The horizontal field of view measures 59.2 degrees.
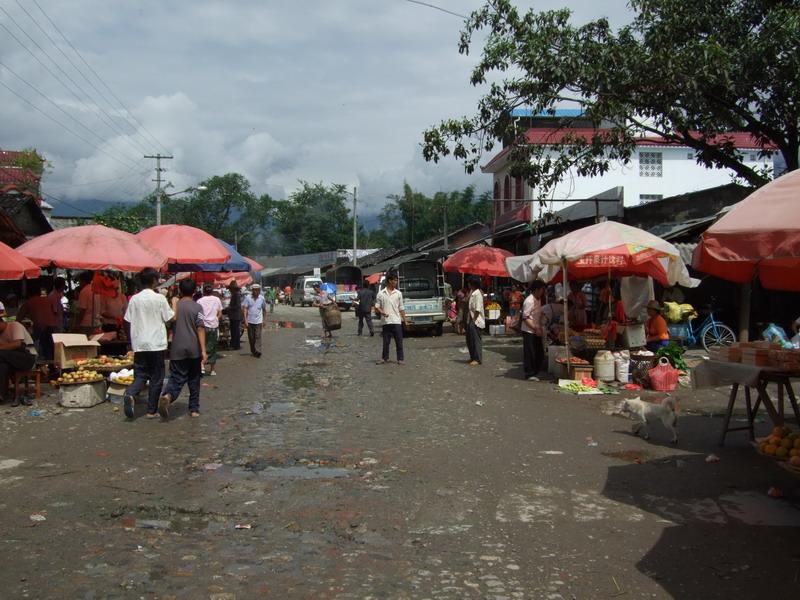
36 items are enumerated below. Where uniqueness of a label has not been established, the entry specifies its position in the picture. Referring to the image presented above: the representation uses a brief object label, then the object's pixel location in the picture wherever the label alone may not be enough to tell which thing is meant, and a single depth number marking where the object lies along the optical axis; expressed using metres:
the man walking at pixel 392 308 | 15.09
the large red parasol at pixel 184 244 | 14.15
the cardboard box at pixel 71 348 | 10.88
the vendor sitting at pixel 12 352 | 9.92
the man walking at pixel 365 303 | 24.11
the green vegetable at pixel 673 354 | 12.23
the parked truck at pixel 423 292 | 24.62
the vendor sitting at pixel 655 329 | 12.48
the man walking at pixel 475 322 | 14.88
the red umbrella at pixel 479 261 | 23.41
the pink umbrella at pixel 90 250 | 11.38
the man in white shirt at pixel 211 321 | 13.59
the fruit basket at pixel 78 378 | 10.02
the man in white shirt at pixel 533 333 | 13.27
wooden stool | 10.10
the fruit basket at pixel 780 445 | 5.70
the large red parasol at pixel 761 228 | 4.62
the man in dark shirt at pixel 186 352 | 9.05
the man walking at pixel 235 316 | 19.05
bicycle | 16.62
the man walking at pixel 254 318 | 17.67
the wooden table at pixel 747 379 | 6.61
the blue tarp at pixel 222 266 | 18.02
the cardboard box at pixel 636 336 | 12.72
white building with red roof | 35.59
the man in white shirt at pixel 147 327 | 9.11
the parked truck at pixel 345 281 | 47.84
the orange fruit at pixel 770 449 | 5.84
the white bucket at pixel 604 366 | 12.39
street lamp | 39.47
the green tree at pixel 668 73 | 13.41
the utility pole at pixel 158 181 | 39.58
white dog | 7.90
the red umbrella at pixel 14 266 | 10.23
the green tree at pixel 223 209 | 88.38
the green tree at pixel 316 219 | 90.19
